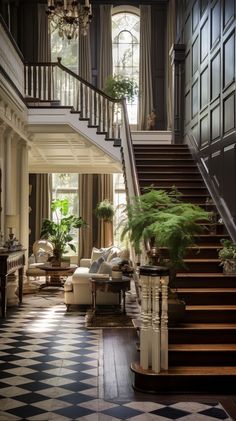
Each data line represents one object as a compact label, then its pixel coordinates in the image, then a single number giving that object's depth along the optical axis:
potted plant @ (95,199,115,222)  16.92
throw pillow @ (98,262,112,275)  10.23
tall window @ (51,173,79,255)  19.02
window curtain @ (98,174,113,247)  18.24
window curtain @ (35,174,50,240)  18.44
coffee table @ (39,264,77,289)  13.34
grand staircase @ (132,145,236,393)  5.59
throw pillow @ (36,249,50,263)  15.61
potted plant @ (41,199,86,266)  14.03
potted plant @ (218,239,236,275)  7.44
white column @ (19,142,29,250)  13.39
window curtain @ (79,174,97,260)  18.34
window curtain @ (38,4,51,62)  17.56
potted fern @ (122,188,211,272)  6.23
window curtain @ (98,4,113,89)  17.56
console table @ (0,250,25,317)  9.49
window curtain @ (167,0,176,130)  17.11
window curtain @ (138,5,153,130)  17.50
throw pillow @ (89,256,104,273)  10.75
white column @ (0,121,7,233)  11.06
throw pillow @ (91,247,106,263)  13.76
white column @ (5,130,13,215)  11.55
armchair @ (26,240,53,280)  13.95
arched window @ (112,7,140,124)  18.05
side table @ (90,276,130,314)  9.37
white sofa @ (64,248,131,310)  10.16
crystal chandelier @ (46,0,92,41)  9.60
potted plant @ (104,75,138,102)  15.71
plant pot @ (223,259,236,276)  7.48
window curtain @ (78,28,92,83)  17.53
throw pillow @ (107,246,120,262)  11.99
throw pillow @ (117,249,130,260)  12.23
